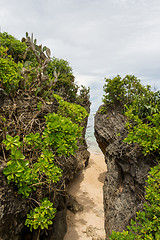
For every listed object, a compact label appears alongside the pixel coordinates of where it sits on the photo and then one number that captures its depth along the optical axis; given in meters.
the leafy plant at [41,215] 3.16
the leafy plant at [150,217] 3.30
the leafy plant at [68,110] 5.51
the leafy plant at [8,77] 4.61
